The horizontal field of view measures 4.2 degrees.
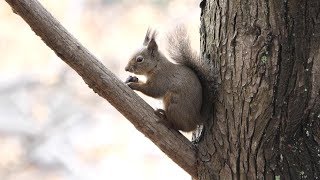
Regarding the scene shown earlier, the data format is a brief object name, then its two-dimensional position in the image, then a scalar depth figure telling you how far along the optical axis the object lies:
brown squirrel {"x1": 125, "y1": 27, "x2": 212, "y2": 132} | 7.63
